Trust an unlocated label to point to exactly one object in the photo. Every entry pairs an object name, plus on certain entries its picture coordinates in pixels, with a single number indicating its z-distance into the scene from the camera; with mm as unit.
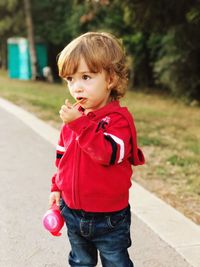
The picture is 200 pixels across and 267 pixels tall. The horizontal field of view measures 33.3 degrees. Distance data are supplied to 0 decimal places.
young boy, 1430
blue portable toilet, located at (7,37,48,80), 17432
